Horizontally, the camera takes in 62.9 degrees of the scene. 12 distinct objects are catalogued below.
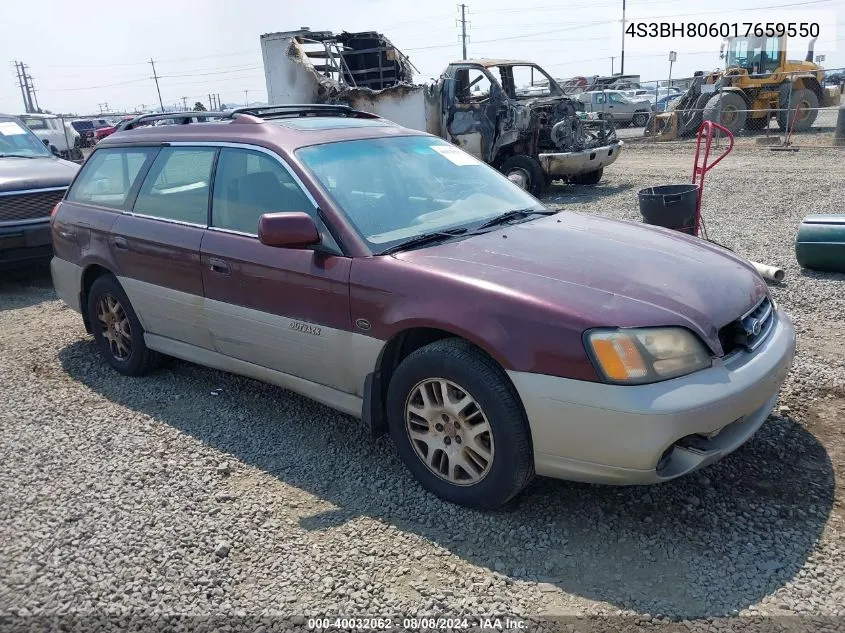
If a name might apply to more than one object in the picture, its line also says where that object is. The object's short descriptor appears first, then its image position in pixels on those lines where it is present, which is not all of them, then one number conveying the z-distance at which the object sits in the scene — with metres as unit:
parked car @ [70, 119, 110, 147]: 32.84
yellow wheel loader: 20.23
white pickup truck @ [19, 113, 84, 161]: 22.93
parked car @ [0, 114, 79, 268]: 7.16
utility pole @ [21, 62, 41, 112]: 80.81
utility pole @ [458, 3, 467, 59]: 62.91
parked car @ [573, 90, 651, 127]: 27.86
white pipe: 5.82
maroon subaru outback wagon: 2.71
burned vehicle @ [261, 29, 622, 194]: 11.76
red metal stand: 6.82
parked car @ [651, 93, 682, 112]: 28.72
